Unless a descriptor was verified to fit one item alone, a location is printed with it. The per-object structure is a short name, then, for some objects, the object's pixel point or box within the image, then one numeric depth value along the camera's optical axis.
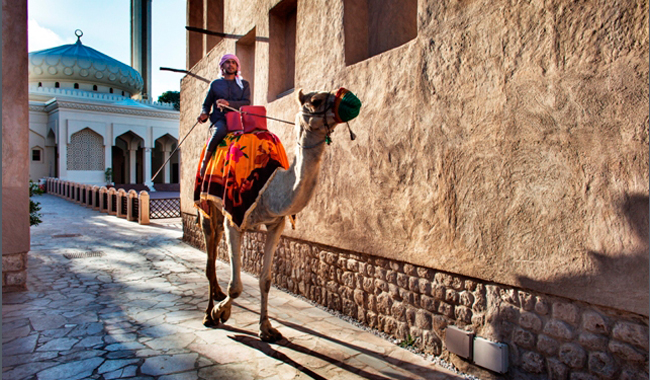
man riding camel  5.04
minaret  44.44
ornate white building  28.91
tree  49.35
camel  3.14
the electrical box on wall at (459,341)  3.40
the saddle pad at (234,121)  4.84
